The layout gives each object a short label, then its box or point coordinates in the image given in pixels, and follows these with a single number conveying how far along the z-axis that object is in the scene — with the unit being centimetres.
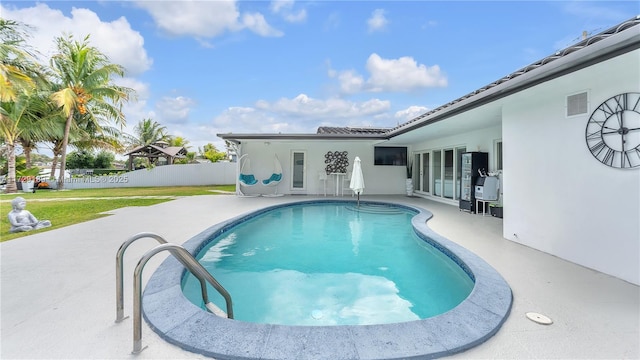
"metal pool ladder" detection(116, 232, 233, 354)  184
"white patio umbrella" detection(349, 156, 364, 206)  958
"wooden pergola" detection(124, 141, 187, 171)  2117
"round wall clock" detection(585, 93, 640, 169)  325
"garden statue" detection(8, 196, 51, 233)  554
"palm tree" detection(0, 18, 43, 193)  697
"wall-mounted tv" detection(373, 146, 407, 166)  1303
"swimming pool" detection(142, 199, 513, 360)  195
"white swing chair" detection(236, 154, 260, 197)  1202
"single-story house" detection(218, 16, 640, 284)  319
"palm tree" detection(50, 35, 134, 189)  1470
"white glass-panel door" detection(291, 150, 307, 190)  1316
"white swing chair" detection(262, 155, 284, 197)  1234
